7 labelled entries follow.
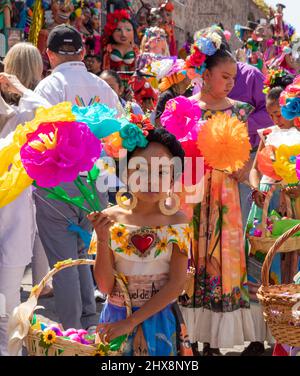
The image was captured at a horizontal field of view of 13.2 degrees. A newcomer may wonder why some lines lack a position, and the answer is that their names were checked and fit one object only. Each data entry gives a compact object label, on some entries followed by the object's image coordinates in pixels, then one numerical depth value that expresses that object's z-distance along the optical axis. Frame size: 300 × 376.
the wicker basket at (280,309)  5.34
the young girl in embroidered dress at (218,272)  7.73
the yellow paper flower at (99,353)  4.74
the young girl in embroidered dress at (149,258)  5.05
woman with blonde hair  6.60
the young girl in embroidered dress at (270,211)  7.87
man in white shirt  7.48
